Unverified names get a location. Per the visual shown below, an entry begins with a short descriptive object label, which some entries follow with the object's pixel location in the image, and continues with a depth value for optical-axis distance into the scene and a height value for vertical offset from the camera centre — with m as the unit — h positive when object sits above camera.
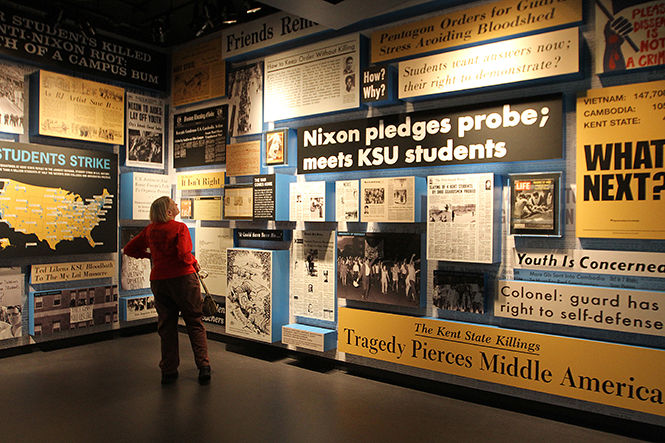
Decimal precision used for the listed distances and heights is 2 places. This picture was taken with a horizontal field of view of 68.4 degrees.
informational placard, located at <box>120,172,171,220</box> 5.29 +0.28
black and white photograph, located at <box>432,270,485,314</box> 3.46 -0.52
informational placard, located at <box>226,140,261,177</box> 4.83 +0.61
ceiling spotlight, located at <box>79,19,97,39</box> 4.79 +1.88
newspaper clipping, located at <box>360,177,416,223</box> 3.68 +0.15
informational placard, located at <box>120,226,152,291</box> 5.36 -0.56
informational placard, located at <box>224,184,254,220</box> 4.77 +0.17
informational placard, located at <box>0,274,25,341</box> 4.46 -0.81
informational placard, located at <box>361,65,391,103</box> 3.84 +1.08
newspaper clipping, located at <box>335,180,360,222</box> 4.02 +0.16
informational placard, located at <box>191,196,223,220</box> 5.21 +0.12
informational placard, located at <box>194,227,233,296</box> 5.20 -0.38
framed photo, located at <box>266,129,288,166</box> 4.57 +0.68
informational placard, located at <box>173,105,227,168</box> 5.24 +0.90
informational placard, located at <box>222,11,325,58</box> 4.43 +1.79
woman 3.68 -0.48
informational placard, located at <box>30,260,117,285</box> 4.71 -0.54
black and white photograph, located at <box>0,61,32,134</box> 4.49 +1.12
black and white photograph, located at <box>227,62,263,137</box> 4.89 +1.22
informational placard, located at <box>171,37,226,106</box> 5.23 +1.62
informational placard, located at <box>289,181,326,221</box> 4.21 +0.16
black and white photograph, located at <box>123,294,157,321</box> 5.32 -0.99
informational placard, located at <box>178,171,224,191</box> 5.25 +0.42
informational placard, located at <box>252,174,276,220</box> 4.48 +0.20
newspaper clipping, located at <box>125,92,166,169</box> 5.43 +0.99
